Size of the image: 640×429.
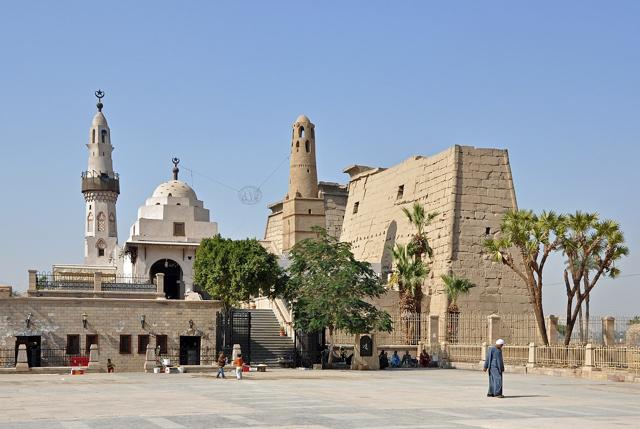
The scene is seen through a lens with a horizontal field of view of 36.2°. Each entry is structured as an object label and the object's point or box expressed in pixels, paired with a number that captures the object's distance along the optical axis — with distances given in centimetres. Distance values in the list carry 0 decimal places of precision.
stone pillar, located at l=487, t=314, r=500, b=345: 3881
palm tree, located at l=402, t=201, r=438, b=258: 4831
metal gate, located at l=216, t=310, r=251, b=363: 3919
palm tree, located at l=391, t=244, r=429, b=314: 4622
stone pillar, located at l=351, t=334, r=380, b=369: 3722
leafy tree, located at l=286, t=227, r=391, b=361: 3716
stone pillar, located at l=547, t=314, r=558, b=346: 4097
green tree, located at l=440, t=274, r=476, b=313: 4541
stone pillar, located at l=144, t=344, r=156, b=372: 3491
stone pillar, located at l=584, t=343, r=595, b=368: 3084
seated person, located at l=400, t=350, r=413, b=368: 4041
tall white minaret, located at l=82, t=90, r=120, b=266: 7200
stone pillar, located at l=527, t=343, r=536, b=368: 3428
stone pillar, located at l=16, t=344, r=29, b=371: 3328
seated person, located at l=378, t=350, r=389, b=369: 3872
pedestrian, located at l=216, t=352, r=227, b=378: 2934
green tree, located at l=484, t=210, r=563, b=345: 3791
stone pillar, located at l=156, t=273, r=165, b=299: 4506
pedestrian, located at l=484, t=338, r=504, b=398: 2081
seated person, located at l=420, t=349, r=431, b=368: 4012
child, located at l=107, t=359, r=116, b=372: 3491
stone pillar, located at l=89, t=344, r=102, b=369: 3434
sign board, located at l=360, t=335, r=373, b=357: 3738
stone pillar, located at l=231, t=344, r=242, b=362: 3556
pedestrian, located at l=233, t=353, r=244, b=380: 2856
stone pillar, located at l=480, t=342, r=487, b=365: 3719
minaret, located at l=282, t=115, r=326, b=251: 6538
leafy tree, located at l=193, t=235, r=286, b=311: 4103
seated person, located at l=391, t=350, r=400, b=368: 3984
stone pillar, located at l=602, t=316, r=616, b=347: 3538
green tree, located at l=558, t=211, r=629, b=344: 3694
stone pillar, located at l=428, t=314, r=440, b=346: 4191
